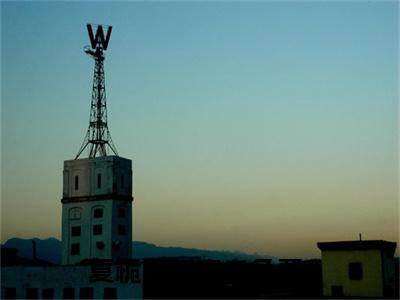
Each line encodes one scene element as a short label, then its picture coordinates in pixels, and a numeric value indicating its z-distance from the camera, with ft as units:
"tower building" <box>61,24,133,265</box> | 254.27
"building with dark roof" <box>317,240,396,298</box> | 181.78
